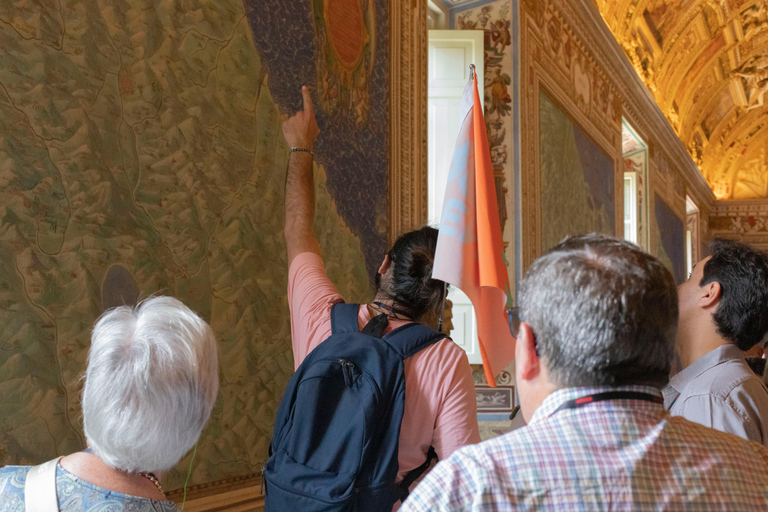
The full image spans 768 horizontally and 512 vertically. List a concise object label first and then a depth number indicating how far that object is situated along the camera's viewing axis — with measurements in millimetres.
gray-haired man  1202
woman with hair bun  2330
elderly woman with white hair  1549
